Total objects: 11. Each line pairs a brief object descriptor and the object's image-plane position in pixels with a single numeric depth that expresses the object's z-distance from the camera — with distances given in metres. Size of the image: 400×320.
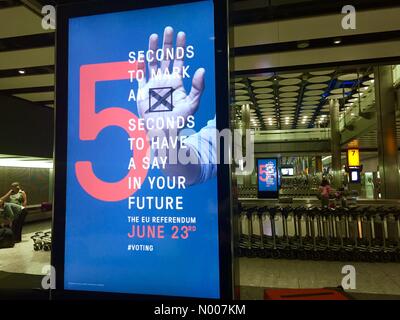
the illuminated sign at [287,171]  19.23
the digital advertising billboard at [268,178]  8.73
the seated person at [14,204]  8.91
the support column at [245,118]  15.38
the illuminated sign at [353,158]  16.78
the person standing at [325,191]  8.38
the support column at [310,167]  33.41
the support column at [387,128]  9.57
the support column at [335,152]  18.09
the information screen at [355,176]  16.24
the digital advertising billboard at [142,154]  1.63
